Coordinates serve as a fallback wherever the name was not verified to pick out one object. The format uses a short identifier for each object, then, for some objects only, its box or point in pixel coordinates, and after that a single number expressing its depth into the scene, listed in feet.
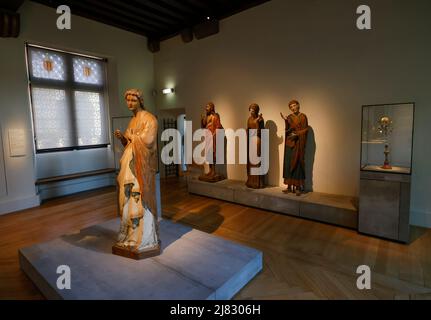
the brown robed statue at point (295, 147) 14.85
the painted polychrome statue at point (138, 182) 8.57
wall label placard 16.63
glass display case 11.85
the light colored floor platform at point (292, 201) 13.16
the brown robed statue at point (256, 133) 16.60
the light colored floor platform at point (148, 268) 7.16
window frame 18.75
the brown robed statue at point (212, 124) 18.82
